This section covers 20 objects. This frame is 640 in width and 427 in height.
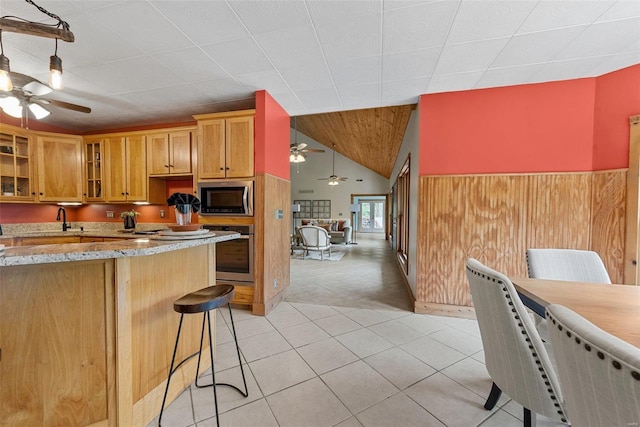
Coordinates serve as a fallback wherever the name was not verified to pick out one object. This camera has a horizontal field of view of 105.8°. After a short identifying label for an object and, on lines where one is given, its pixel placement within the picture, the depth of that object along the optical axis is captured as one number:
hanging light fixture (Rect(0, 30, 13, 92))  1.46
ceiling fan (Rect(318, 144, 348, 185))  9.11
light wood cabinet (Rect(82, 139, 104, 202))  3.70
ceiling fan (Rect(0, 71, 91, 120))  1.97
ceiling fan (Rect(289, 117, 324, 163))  5.35
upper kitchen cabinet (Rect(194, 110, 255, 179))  2.88
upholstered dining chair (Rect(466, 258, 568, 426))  1.01
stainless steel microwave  2.84
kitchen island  1.09
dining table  0.89
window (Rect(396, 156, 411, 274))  4.37
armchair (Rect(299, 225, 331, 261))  6.03
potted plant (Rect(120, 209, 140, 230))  3.60
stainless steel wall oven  2.85
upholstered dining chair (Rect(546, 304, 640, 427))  0.47
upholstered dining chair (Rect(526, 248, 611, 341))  1.66
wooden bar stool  1.25
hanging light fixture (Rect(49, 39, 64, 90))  1.56
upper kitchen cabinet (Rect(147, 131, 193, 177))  3.43
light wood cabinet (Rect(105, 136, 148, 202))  3.57
